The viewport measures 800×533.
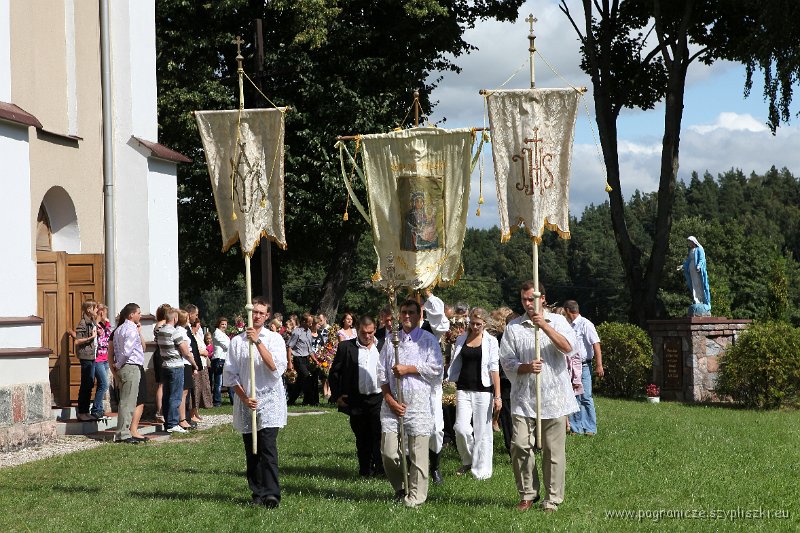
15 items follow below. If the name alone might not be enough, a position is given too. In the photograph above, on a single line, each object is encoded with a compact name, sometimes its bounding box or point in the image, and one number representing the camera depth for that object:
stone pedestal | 25.67
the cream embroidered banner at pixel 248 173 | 12.00
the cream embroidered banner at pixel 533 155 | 10.94
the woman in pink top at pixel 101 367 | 17.25
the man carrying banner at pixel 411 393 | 10.74
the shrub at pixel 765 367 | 22.50
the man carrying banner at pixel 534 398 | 10.19
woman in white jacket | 12.47
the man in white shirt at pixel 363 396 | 12.87
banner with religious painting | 13.39
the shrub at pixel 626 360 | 26.70
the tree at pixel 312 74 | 30.41
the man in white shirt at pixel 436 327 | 11.66
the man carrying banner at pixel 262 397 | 10.62
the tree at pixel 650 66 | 31.44
